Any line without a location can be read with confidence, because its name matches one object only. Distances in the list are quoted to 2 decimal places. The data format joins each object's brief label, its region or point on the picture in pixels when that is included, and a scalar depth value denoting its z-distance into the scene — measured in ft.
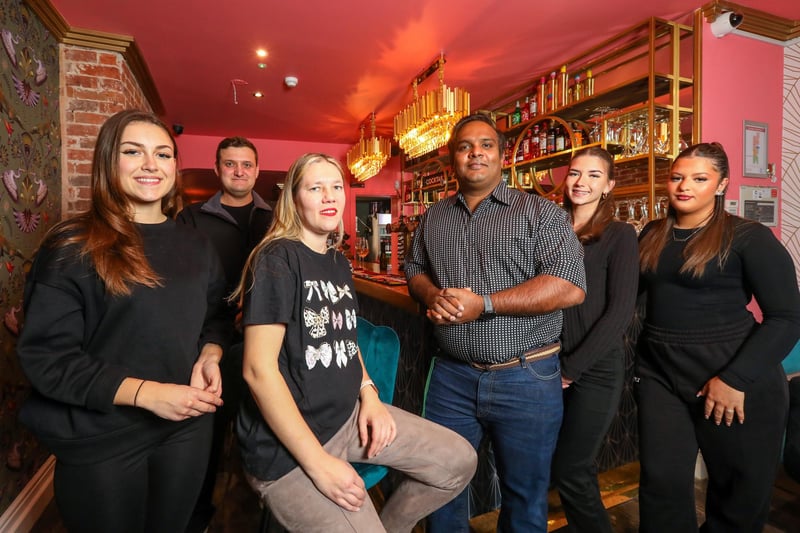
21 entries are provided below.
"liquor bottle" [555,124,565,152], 12.80
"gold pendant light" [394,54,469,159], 11.95
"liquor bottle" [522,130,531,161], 14.14
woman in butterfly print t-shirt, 3.53
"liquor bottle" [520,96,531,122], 14.33
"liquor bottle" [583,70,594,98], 12.09
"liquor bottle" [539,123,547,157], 13.39
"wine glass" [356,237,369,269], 16.01
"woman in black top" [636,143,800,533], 4.66
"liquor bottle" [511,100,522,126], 14.82
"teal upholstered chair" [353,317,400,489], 5.30
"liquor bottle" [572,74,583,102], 12.51
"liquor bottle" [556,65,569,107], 12.94
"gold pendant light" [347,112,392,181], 17.65
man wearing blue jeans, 4.52
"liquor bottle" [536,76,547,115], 13.61
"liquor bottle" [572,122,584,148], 12.14
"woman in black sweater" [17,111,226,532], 3.34
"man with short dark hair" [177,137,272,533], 7.46
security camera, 9.71
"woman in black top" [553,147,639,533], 5.05
